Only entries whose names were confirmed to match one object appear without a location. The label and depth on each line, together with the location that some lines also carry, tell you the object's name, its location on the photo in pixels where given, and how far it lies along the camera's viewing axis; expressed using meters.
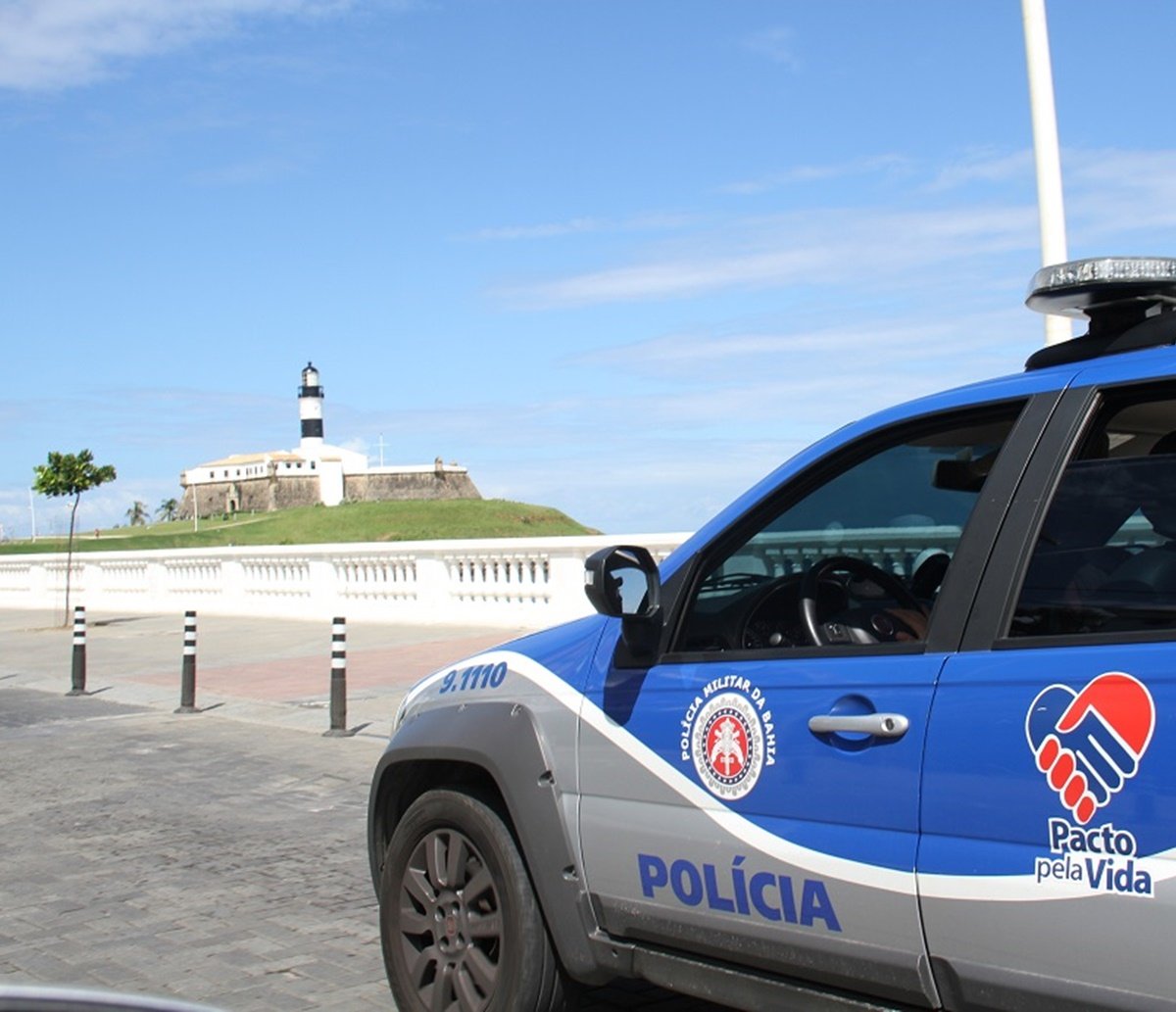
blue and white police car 3.25
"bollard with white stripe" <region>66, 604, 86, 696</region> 17.69
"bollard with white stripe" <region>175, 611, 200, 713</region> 15.52
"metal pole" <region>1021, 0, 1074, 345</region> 10.59
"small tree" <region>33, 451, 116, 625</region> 31.88
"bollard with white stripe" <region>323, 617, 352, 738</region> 13.38
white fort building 116.44
